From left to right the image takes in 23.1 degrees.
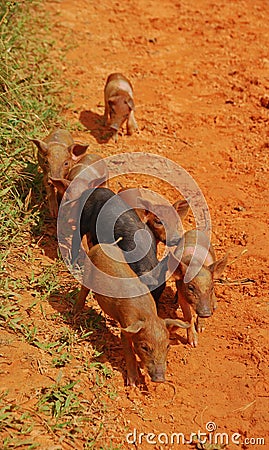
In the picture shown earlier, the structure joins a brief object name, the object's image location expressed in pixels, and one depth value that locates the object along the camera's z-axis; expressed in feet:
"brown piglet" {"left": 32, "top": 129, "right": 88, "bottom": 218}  21.97
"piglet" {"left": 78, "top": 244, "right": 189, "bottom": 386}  16.43
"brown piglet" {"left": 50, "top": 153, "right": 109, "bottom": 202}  21.16
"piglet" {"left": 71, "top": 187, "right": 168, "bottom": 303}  18.84
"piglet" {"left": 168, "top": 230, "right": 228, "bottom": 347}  18.34
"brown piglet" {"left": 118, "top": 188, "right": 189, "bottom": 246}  21.13
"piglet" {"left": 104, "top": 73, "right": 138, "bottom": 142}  27.89
